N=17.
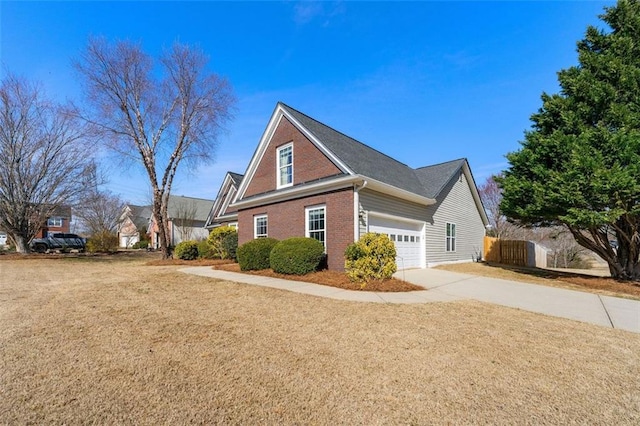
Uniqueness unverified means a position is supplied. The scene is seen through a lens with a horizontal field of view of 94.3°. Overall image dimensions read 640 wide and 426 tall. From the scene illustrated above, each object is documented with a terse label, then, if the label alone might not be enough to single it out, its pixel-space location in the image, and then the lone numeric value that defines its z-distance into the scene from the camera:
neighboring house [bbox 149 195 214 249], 36.44
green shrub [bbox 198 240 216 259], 18.45
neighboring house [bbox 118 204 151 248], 45.35
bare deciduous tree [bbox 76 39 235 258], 18.08
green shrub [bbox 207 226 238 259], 18.08
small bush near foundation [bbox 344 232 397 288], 9.13
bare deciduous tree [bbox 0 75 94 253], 19.44
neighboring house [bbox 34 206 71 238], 44.47
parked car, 27.88
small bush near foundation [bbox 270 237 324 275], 10.89
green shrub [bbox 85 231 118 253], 27.55
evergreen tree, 9.48
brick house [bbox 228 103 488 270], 11.32
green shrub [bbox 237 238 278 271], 12.42
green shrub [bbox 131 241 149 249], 39.25
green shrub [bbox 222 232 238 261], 17.70
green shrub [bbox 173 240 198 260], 18.59
